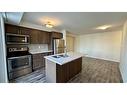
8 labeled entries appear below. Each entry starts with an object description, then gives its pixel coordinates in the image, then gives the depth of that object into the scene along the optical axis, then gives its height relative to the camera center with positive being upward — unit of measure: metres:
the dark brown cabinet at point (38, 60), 2.84 -0.75
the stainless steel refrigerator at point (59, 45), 3.62 -0.04
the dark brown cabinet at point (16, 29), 2.33 +0.59
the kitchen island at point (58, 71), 1.73 -0.80
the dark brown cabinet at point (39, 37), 3.00 +0.39
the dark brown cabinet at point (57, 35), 3.63 +0.56
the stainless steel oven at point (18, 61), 2.19 -0.63
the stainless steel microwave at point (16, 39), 2.33 +0.23
